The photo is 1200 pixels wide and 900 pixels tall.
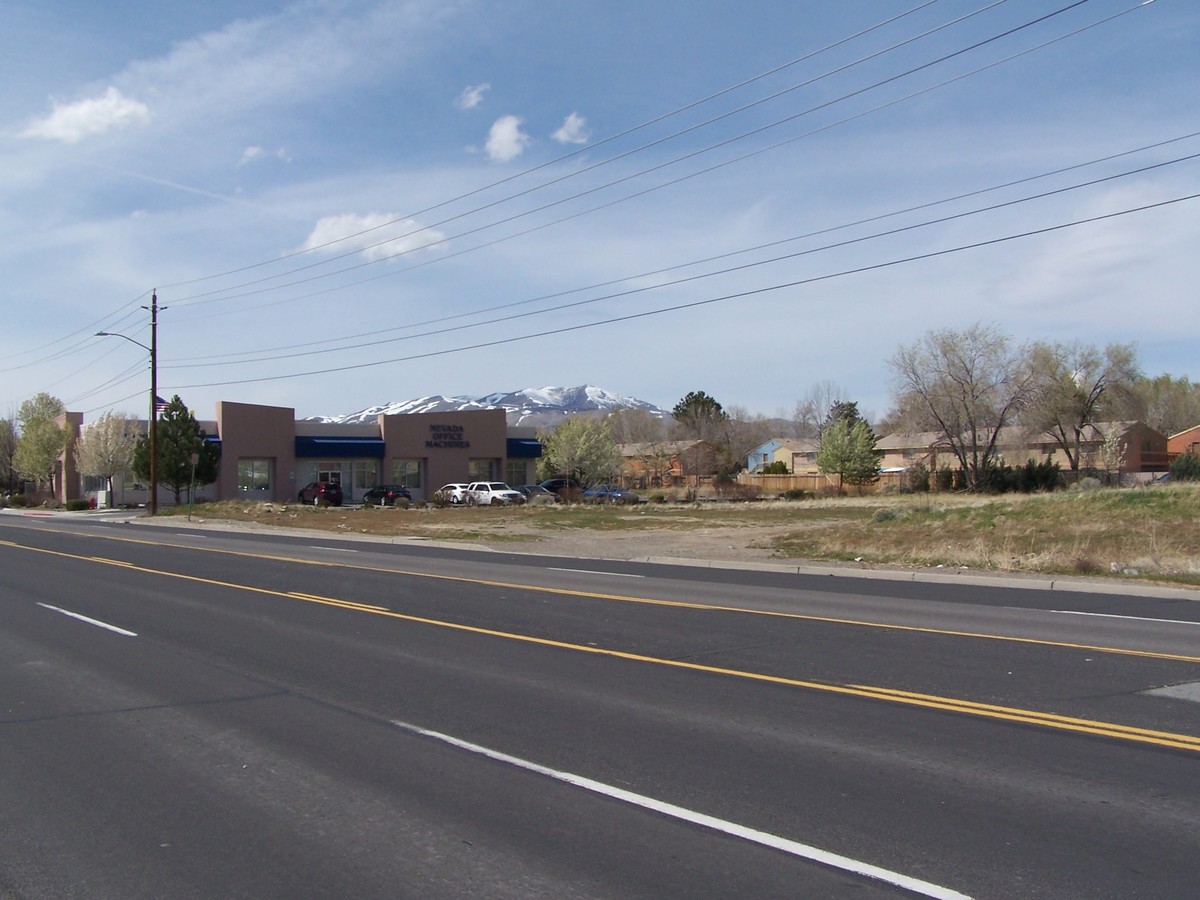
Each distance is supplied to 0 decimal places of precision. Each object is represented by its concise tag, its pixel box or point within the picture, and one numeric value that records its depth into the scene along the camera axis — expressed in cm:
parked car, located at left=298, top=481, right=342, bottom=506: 6320
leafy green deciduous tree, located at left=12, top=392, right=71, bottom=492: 7794
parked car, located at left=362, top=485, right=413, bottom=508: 6166
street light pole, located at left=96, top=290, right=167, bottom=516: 4969
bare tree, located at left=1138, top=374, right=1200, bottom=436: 10169
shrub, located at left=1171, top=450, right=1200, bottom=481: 5406
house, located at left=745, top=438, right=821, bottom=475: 10388
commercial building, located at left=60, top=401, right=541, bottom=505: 6775
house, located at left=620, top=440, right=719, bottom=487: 9009
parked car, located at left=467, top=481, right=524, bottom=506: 5869
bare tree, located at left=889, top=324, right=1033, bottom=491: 6356
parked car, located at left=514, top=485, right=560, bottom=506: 6062
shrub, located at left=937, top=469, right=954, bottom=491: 6569
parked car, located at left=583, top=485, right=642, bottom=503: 6291
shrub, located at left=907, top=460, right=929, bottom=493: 6712
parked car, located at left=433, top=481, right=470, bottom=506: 6069
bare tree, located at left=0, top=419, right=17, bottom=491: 9769
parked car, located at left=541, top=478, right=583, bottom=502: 6362
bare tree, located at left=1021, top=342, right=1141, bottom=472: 7075
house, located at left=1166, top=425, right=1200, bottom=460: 8525
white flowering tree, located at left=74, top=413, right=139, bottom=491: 6881
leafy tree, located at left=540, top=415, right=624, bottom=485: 7281
